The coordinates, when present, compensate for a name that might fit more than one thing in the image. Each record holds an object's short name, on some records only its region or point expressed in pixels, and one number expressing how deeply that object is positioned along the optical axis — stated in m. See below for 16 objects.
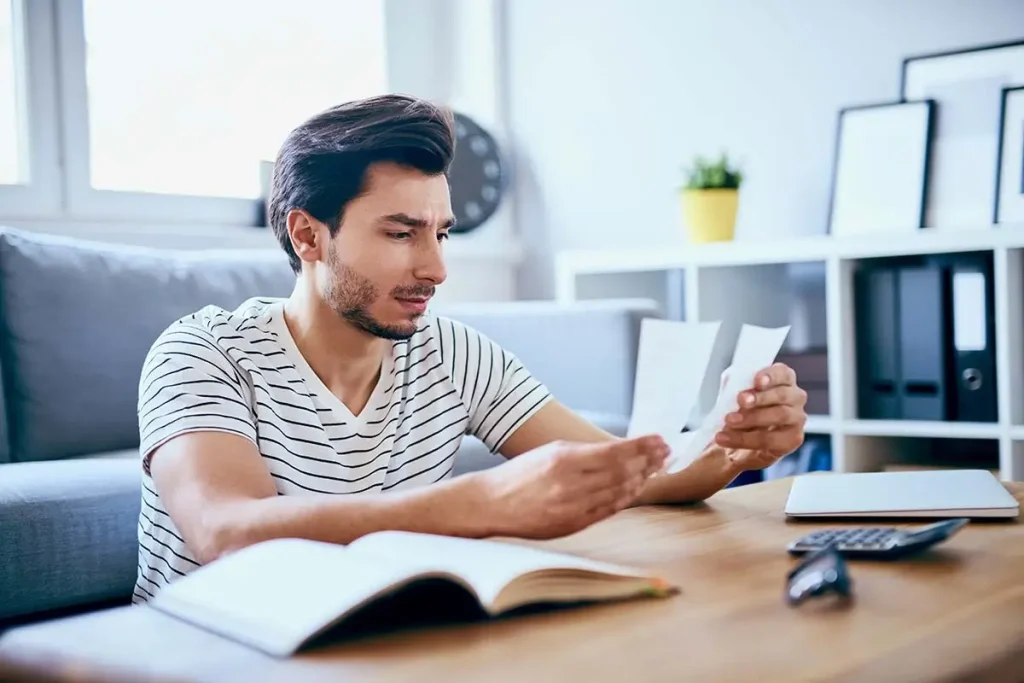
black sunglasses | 0.81
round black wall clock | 3.14
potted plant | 2.72
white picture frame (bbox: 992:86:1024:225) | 2.48
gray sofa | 1.47
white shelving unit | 2.23
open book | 0.71
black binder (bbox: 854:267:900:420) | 2.43
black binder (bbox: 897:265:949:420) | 2.36
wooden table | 0.67
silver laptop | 1.17
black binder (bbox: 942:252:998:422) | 2.30
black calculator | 0.96
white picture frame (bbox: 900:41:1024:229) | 2.56
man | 1.20
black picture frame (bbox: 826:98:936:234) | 2.62
